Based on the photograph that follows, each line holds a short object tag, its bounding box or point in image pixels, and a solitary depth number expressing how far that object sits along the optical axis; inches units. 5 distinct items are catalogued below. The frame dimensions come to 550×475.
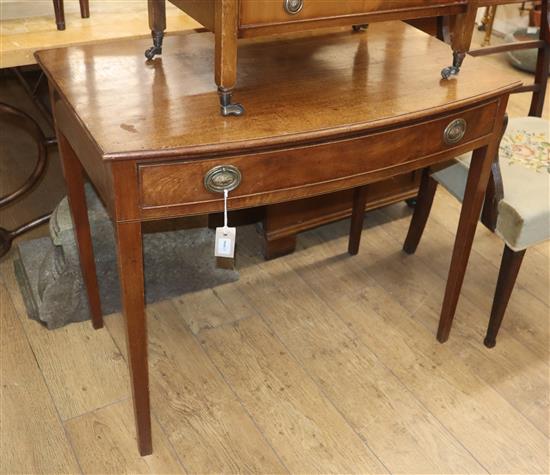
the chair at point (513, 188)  65.6
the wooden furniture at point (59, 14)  75.3
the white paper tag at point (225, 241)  49.9
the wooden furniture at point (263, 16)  46.9
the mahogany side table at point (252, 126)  46.4
